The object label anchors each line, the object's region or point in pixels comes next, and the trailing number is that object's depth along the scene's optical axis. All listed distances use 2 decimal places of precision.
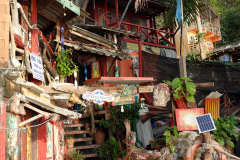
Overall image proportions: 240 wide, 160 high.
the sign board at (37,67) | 7.37
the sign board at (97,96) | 8.64
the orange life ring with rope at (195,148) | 7.70
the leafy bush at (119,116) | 12.16
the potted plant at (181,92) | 8.98
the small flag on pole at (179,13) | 10.29
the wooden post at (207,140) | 7.80
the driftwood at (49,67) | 8.50
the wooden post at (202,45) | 22.51
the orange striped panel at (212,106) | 10.33
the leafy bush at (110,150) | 11.45
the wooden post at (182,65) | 9.53
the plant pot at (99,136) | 12.62
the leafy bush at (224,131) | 9.67
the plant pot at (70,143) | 11.76
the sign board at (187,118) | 8.70
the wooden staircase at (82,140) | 12.07
